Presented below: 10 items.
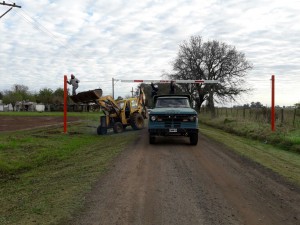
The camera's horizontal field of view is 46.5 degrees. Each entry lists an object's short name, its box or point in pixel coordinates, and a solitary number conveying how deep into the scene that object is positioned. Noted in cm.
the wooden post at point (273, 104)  2038
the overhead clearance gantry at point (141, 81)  2441
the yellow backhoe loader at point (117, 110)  2056
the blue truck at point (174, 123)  1395
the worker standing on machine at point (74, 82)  1998
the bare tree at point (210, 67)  5366
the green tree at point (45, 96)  12000
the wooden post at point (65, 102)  2017
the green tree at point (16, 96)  12775
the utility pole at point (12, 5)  2668
